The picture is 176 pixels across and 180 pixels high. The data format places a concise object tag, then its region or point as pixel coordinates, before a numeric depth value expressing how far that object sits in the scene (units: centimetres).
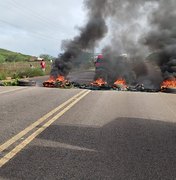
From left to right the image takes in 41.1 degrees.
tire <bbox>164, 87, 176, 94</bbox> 1170
